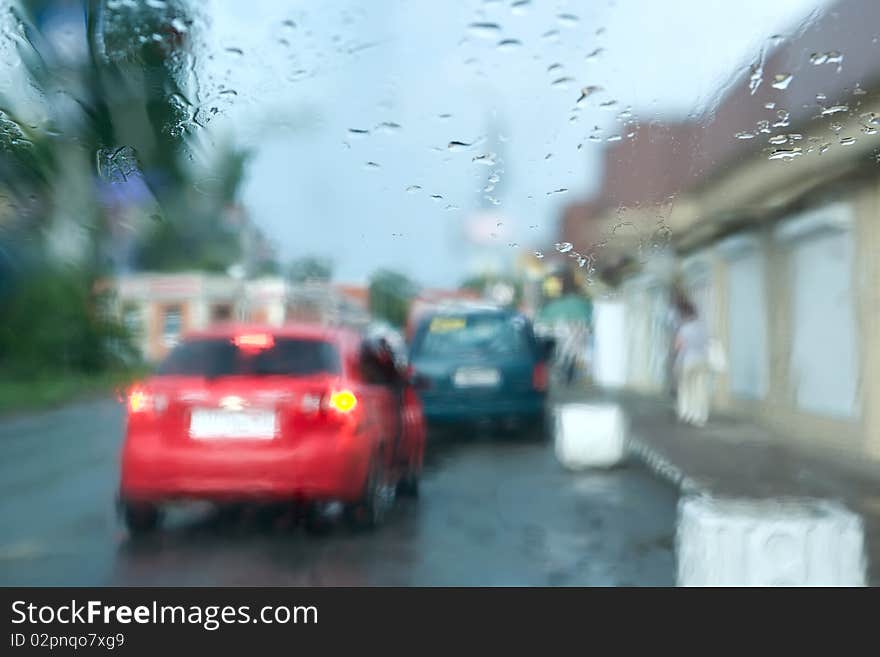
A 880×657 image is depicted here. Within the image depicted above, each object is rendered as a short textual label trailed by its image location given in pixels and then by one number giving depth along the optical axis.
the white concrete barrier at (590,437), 9.77
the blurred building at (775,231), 5.29
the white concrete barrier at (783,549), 4.26
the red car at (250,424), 6.16
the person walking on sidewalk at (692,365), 14.00
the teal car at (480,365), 10.80
